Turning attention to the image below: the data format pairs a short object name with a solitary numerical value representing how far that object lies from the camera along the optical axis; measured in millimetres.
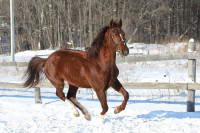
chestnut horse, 9195
